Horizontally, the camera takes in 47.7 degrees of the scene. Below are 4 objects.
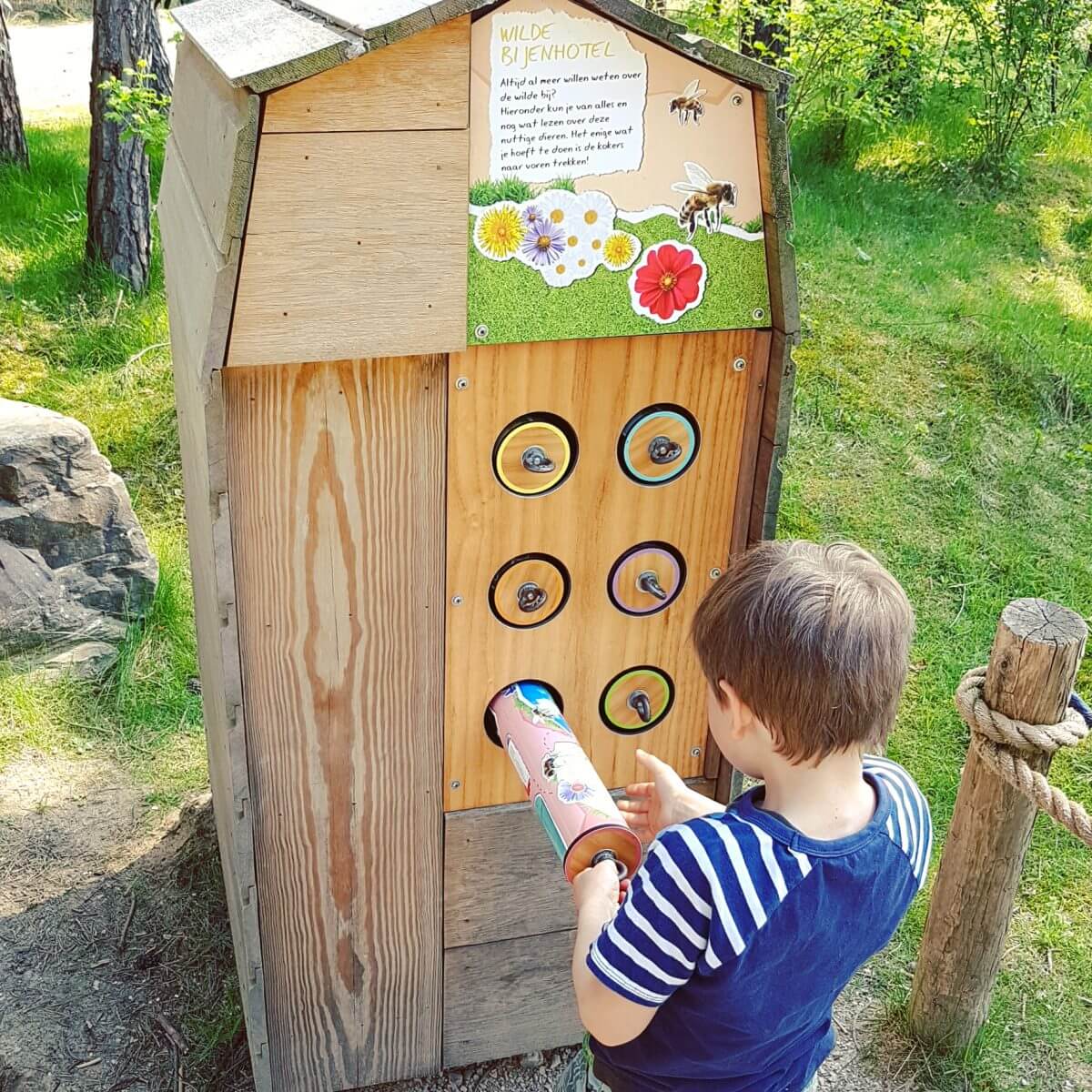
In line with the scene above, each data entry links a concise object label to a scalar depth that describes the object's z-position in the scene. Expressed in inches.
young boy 57.4
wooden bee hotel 68.6
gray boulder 155.9
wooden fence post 91.4
